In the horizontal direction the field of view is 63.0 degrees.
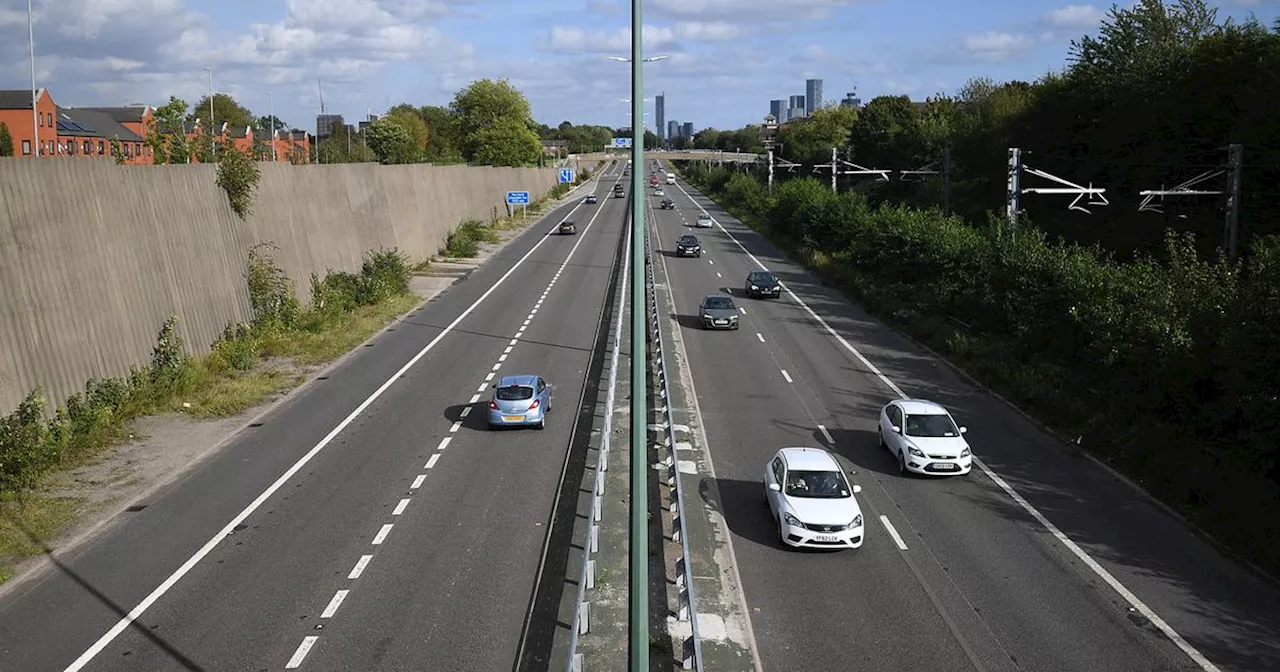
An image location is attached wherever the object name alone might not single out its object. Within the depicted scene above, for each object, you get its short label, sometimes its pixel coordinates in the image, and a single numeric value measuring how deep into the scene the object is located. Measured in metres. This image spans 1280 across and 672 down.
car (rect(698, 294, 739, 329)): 44.12
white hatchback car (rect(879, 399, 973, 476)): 23.56
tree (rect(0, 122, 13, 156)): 65.68
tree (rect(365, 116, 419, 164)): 127.17
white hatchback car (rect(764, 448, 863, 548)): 18.64
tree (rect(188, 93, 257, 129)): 151.88
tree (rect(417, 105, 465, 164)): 134.62
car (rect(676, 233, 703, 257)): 73.94
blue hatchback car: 26.75
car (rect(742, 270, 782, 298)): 54.25
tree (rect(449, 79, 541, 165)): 149.25
